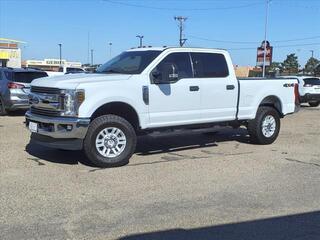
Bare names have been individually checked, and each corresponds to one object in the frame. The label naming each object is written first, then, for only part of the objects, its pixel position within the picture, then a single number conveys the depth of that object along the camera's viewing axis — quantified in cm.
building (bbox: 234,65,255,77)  6665
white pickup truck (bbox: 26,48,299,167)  642
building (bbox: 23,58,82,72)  8285
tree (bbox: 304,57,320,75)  8639
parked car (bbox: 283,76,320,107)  1940
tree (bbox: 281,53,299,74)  9059
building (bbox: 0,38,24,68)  5533
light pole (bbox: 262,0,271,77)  2851
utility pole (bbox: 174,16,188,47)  5098
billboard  2950
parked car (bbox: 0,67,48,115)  1226
